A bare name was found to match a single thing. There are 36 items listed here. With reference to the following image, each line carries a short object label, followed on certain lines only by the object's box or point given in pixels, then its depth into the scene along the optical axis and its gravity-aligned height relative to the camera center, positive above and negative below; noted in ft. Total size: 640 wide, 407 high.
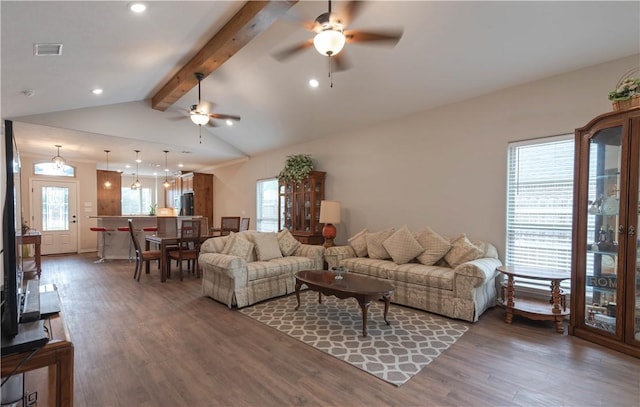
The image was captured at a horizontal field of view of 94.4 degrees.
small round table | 10.18 -3.94
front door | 26.09 -1.70
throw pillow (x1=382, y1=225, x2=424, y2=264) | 13.84 -2.38
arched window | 26.34 +2.35
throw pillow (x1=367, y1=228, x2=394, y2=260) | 15.08 -2.52
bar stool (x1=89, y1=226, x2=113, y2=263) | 23.59 -3.33
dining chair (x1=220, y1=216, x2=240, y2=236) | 23.31 -2.29
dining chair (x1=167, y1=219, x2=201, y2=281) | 17.70 -2.91
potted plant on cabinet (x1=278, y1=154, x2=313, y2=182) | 19.85 +1.97
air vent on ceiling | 9.75 +4.93
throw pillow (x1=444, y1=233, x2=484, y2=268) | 12.39 -2.36
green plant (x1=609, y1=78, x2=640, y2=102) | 8.65 +3.17
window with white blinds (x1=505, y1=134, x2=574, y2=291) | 11.64 -0.27
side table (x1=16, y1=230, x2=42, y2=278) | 17.07 -2.67
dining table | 16.98 -3.04
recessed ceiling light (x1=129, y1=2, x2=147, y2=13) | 8.76 +5.68
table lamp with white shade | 17.53 -1.23
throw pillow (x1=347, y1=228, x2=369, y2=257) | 15.87 -2.57
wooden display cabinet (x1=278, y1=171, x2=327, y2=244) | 19.49 -0.74
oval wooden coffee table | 9.77 -3.25
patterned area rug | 8.16 -4.63
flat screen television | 4.57 -0.82
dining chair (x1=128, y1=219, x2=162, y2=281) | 17.44 -3.58
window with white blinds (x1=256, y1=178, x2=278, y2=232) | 24.66 -0.76
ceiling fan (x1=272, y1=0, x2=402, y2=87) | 7.78 +4.55
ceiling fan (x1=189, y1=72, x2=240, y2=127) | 14.39 +4.06
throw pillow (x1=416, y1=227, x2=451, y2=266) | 13.30 -2.30
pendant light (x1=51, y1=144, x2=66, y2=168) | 23.00 +2.69
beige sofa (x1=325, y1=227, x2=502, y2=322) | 11.08 -3.12
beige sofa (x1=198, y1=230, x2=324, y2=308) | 12.63 -3.21
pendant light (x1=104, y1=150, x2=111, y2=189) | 30.01 +1.17
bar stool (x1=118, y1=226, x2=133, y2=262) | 23.80 -2.70
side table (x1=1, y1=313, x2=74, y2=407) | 4.65 -2.72
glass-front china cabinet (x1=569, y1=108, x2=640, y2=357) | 8.59 -1.15
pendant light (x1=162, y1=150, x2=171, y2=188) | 24.71 +3.16
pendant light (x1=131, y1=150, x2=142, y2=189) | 28.25 +1.13
